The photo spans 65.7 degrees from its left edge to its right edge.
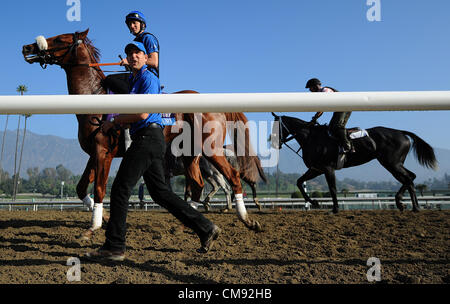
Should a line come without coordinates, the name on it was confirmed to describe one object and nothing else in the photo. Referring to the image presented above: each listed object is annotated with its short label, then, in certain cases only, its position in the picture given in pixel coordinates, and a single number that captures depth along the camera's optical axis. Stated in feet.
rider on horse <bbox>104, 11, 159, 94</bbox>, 15.44
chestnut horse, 16.51
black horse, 30.66
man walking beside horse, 9.99
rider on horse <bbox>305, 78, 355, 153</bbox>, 29.01
